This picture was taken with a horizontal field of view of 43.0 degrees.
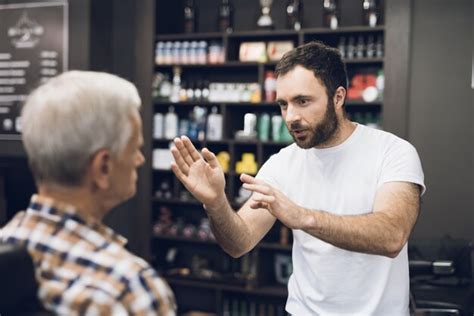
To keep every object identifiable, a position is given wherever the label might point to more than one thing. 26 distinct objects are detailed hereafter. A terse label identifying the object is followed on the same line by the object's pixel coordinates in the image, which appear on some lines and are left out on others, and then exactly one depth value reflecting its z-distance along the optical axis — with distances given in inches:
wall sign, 207.8
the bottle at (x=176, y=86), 204.2
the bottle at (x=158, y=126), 206.2
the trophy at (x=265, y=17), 194.2
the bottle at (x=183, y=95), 202.2
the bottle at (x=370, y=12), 182.0
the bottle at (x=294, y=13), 192.9
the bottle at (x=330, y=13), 185.8
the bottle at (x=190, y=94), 202.1
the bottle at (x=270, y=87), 191.0
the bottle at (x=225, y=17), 201.2
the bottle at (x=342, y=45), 184.2
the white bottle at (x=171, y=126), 204.2
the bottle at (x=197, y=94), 201.6
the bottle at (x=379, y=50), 180.7
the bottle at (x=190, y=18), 207.8
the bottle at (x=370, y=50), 181.2
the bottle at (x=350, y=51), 182.7
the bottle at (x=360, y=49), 181.9
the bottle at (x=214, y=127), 198.2
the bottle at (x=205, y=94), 201.0
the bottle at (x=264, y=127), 192.5
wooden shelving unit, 189.0
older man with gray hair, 42.8
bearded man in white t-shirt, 77.6
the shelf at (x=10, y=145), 212.7
